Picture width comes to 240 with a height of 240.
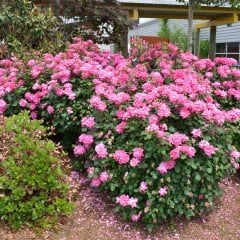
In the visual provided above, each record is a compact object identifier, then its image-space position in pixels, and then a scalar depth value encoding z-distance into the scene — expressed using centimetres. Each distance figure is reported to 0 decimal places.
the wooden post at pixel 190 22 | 782
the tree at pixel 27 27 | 686
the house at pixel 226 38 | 2024
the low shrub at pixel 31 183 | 324
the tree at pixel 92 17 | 763
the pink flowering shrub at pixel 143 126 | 334
